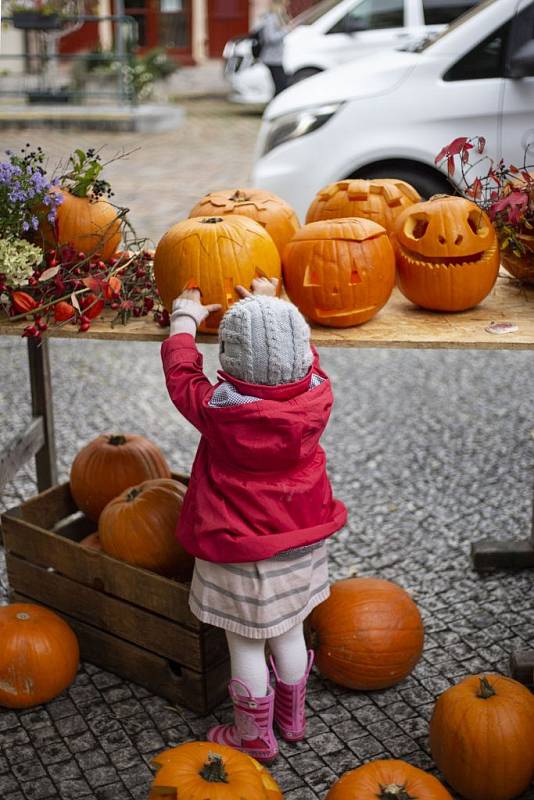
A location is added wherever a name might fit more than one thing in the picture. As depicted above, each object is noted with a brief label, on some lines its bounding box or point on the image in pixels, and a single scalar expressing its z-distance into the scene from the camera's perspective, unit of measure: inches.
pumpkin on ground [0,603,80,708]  116.0
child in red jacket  97.3
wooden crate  114.3
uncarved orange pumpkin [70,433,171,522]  134.5
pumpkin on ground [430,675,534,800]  100.8
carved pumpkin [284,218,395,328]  110.0
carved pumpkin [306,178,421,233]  123.6
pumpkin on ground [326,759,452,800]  90.7
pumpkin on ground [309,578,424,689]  117.7
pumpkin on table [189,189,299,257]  122.3
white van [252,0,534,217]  218.1
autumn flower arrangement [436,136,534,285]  113.0
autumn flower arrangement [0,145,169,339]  111.4
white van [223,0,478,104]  461.4
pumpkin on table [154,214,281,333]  108.8
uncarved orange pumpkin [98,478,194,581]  118.3
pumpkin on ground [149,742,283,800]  89.0
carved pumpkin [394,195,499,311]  112.3
